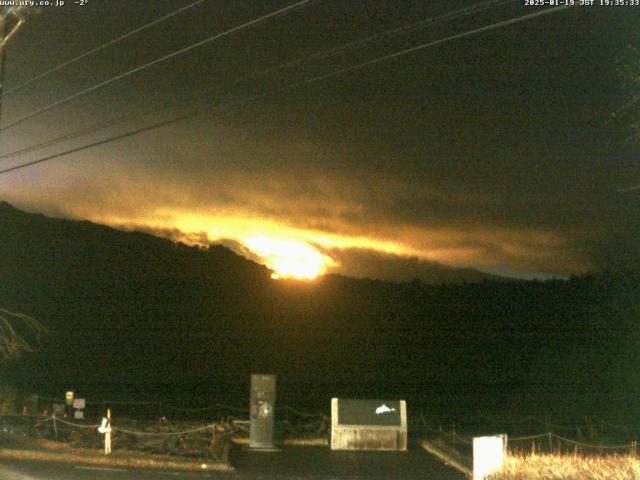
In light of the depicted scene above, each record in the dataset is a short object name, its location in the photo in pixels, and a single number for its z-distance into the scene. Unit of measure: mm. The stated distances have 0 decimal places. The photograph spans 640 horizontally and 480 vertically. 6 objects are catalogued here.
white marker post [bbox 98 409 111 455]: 22062
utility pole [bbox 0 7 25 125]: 14577
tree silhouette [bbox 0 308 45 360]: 22344
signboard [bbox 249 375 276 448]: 25875
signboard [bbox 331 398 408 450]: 25938
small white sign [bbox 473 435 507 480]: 14164
